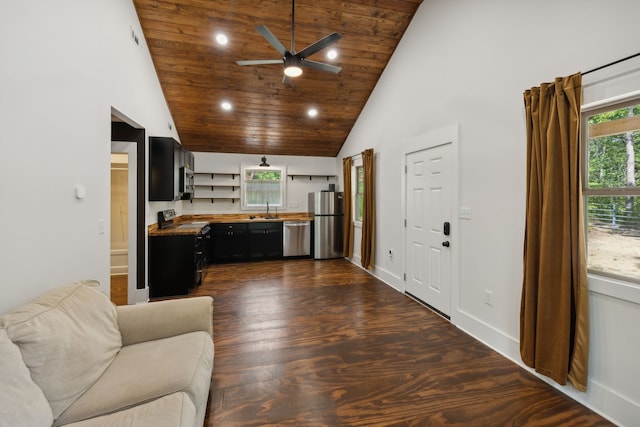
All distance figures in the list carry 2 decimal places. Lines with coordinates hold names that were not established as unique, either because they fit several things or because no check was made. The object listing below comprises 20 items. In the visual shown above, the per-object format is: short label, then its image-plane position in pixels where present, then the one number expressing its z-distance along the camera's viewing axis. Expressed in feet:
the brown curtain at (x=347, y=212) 19.99
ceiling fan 9.10
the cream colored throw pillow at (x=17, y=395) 3.29
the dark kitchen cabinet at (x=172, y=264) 12.83
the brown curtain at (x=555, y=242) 6.31
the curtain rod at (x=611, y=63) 5.64
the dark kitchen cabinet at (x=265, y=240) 20.45
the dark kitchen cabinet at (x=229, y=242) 19.84
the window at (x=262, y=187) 22.25
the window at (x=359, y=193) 19.36
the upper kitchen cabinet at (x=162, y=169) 12.51
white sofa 3.67
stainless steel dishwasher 20.94
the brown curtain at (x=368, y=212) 16.61
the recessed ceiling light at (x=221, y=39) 12.66
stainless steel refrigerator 20.99
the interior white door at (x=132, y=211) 11.76
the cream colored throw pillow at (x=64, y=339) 4.01
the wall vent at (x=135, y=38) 10.87
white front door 10.89
